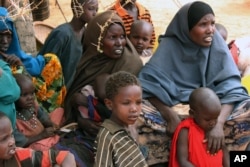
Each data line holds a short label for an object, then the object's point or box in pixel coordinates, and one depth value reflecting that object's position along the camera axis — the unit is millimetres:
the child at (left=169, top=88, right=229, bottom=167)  3453
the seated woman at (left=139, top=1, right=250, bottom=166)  3660
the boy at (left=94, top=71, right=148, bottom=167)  3131
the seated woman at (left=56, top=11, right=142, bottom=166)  3699
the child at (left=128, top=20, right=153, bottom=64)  4527
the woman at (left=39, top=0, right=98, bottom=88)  4836
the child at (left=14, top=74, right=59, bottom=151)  3547
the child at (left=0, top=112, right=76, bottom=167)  2752
